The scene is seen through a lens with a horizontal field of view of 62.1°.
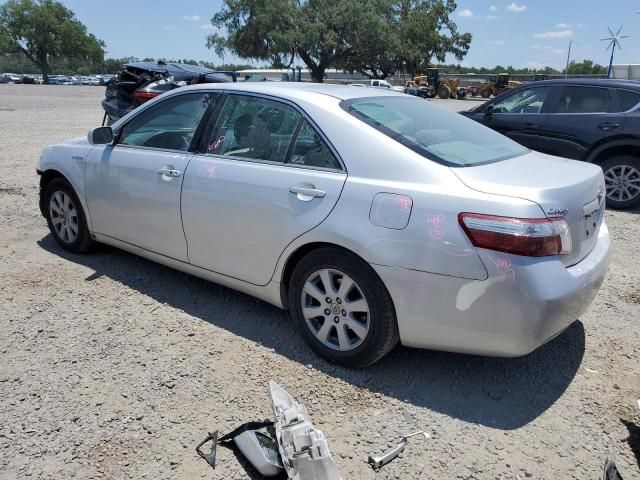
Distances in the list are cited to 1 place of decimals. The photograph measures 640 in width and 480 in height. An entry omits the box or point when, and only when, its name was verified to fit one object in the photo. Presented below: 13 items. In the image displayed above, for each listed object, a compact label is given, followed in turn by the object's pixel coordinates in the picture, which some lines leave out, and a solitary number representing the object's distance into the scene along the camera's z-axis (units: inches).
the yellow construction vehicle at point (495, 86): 1892.2
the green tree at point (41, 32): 3083.2
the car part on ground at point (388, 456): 95.1
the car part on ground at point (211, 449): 95.4
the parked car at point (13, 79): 2657.5
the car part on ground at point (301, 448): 87.4
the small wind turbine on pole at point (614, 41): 2403.8
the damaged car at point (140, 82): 351.3
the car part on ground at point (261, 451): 91.0
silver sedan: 101.2
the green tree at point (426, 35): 2481.5
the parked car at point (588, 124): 275.0
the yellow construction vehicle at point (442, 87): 1884.1
